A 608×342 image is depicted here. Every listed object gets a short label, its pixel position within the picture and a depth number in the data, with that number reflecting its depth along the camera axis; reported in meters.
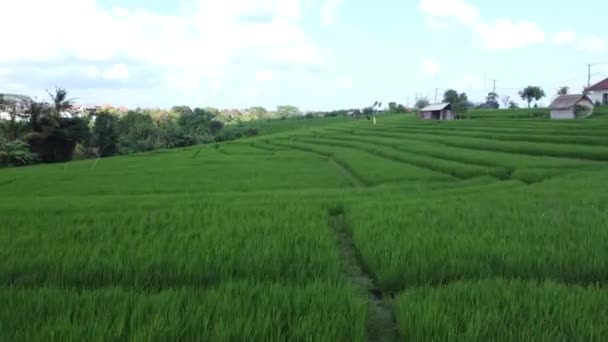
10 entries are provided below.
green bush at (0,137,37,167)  30.92
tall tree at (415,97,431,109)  78.68
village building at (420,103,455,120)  48.31
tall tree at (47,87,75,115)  38.69
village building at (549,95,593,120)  34.28
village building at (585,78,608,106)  42.44
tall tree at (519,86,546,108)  51.59
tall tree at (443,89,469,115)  46.34
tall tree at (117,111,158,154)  42.56
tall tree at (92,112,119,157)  43.22
